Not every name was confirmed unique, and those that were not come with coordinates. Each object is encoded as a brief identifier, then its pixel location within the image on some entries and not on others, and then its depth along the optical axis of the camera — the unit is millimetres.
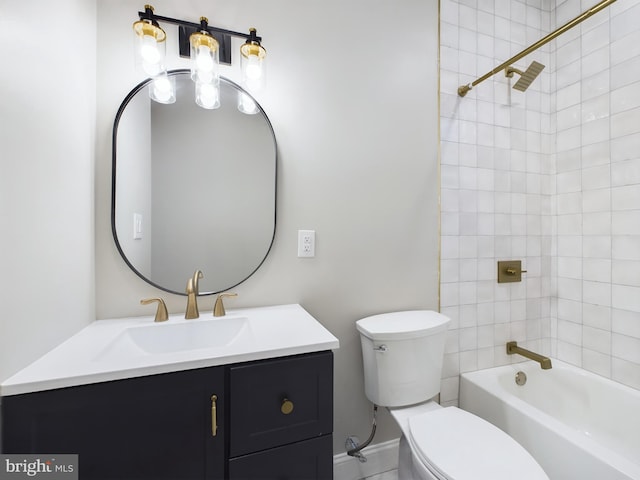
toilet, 975
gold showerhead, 1442
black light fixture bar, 1149
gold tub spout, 1433
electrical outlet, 1361
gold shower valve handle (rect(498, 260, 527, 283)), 1728
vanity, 681
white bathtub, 1080
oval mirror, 1155
